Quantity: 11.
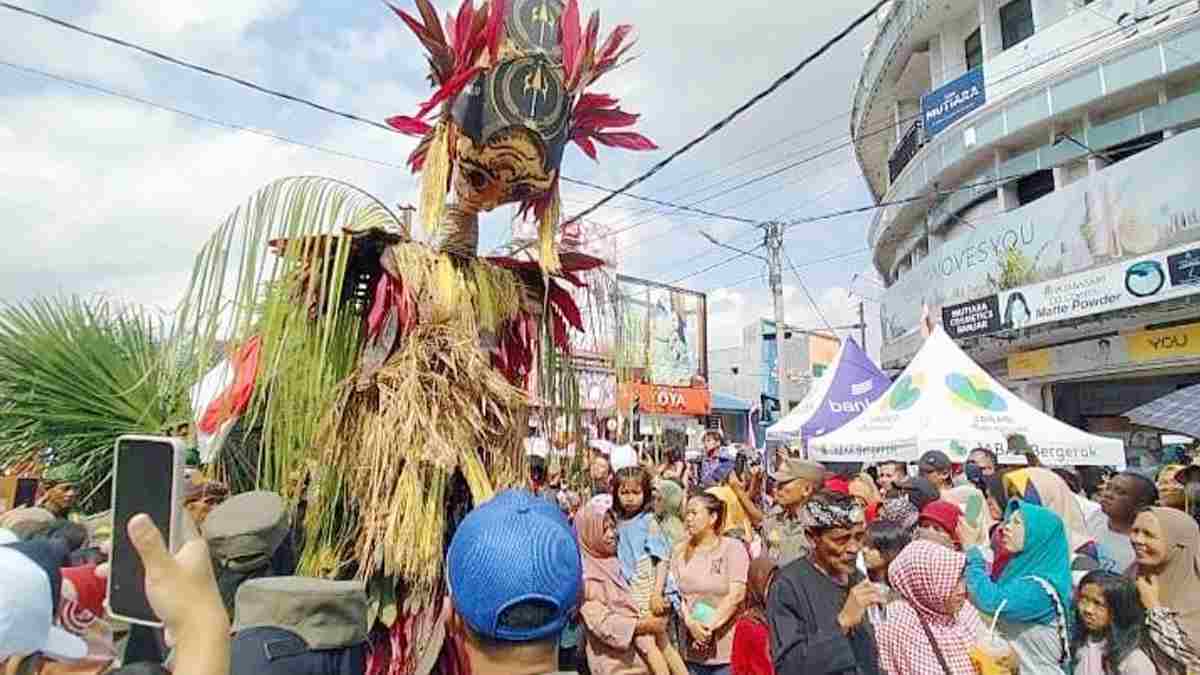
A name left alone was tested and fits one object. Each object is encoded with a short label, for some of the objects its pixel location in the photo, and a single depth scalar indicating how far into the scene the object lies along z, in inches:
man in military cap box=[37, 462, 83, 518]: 138.9
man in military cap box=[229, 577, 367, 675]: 64.4
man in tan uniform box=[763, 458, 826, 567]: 173.0
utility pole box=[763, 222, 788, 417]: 684.7
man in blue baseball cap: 58.4
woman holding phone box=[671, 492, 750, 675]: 146.8
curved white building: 501.4
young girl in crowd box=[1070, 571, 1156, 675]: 119.6
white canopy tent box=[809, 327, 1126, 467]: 307.1
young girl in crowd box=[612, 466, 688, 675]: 151.9
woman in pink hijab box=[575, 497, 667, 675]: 126.6
